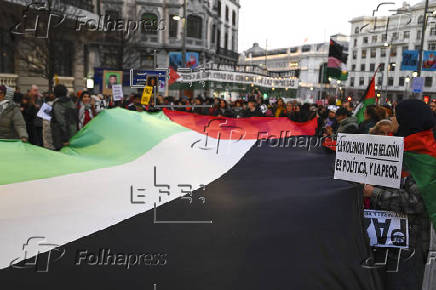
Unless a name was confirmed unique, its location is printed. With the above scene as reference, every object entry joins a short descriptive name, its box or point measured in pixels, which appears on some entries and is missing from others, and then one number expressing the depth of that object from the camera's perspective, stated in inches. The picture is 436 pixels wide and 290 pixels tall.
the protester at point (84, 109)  361.1
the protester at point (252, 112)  427.2
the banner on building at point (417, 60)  823.4
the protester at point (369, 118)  242.6
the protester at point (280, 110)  499.8
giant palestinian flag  94.7
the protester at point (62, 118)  291.3
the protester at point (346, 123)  235.1
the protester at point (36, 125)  390.9
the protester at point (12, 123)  245.6
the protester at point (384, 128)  158.4
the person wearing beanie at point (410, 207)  115.3
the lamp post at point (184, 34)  824.0
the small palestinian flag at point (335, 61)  629.3
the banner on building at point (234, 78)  655.0
